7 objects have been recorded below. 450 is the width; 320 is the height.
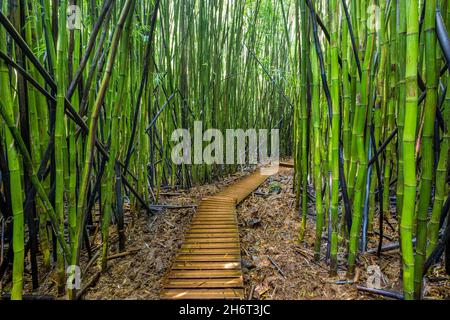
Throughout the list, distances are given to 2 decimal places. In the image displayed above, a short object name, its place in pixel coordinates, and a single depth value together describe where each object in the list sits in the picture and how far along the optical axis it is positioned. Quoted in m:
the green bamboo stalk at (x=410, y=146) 1.78
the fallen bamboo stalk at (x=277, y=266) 3.24
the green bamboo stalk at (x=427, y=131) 1.88
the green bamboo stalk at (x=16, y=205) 2.06
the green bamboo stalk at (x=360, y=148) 2.61
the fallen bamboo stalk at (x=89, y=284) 2.70
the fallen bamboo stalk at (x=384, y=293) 2.34
